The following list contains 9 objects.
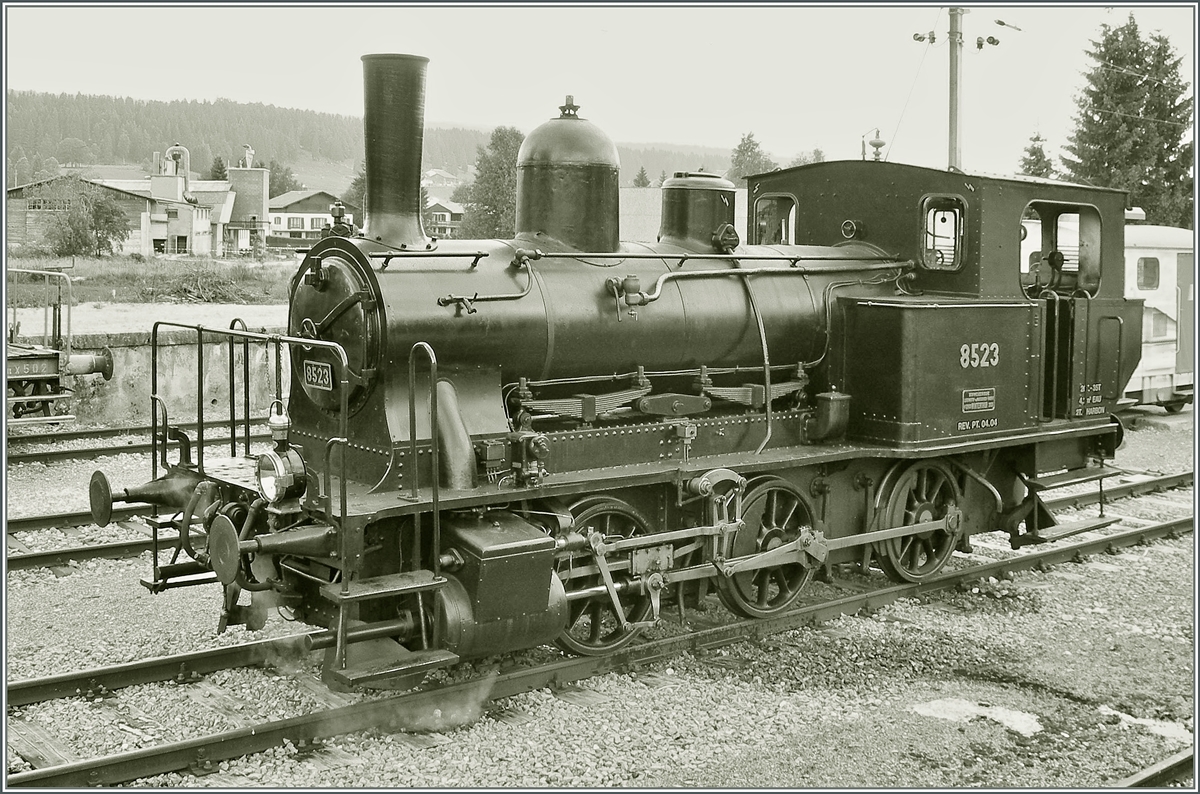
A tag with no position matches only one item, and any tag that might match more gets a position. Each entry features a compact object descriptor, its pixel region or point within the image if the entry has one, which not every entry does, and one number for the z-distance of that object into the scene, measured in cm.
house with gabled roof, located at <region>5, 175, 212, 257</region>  5419
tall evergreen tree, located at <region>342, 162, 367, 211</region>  6428
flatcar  1450
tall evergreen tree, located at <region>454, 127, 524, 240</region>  5225
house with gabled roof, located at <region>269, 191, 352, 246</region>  8456
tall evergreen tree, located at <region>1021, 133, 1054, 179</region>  3531
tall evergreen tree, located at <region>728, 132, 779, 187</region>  9779
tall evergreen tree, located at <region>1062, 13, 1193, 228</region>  3152
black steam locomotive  636
